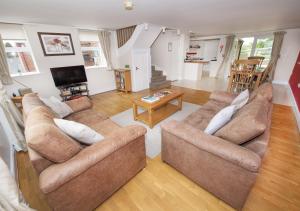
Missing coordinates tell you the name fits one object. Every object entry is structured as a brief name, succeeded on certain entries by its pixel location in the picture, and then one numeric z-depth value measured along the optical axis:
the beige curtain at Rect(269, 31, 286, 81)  5.22
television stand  3.85
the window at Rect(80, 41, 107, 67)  4.47
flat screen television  3.71
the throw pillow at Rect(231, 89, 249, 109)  1.62
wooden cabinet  4.74
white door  4.79
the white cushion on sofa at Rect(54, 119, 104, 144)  1.18
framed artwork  3.55
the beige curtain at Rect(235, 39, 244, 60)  6.40
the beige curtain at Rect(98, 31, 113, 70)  4.55
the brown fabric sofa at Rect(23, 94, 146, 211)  0.94
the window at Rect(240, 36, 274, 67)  5.88
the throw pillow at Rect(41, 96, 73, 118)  1.91
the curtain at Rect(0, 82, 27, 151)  1.83
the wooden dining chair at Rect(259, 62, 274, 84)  3.73
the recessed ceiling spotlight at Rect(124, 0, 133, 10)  1.80
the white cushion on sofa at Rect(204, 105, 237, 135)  1.35
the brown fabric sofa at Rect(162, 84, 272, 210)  1.04
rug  2.03
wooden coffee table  2.54
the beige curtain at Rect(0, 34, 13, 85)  2.95
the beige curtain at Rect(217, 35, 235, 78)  6.45
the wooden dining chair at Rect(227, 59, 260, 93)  3.71
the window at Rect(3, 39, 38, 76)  3.18
